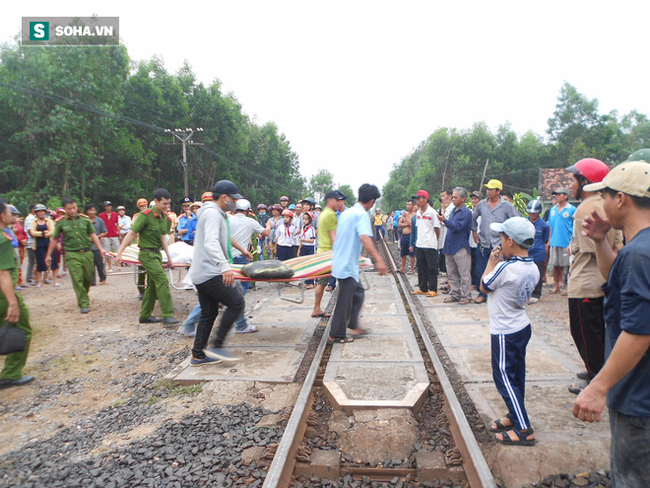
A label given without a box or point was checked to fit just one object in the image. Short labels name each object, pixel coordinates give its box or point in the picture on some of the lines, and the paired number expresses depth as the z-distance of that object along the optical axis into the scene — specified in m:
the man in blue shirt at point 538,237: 7.73
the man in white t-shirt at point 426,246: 8.20
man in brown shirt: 3.37
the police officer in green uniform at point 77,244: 7.26
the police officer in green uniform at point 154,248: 6.47
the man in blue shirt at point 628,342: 1.53
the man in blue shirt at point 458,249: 7.58
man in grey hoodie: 4.51
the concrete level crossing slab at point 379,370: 3.68
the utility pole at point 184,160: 29.00
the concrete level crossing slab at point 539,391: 2.78
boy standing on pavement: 2.96
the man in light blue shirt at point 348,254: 5.16
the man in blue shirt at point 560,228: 7.39
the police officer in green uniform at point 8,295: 3.98
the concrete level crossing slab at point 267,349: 4.43
